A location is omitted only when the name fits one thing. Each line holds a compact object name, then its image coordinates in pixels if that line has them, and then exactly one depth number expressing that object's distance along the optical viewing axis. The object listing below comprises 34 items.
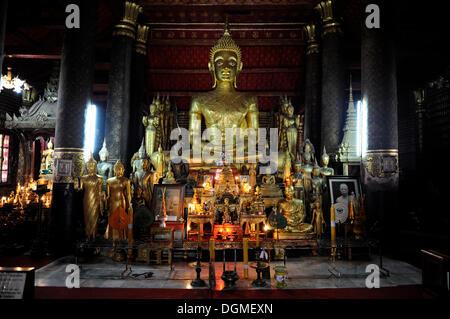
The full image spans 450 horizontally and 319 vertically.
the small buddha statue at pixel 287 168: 6.86
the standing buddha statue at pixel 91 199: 5.25
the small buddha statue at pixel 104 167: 6.91
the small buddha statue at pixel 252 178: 6.47
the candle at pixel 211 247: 3.90
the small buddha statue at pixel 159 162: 6.97
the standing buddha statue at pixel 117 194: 5.27
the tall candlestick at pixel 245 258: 3.94
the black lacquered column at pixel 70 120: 5.53
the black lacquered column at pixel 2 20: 4.88
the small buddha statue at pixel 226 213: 5.36
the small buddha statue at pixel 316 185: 5.81
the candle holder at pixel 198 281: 3.62
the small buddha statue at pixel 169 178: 6.27
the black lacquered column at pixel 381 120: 5.64
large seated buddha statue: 8.44
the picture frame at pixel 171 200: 5.63
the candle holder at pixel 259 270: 3.64
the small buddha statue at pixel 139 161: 6.35
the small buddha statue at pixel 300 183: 5.85
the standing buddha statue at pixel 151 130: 7.55
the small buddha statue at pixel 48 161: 7.99
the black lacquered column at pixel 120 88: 8.23
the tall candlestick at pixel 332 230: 4.64
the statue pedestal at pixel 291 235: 5.25
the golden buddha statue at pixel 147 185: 5.86
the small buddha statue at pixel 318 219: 5.45
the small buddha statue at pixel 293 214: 5.37
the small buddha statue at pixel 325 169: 6.34
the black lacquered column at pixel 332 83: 8.04
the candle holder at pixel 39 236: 5.13
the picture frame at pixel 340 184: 5.87
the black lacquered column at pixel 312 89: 8.97
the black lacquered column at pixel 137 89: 9.12
